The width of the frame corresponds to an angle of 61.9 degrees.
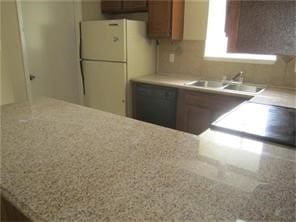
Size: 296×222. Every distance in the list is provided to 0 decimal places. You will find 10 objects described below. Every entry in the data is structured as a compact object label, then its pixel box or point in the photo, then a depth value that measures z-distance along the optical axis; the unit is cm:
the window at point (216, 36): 288
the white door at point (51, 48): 280
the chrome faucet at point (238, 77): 277
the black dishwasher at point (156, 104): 274
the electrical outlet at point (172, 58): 326
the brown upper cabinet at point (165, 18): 281
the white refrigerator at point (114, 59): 284
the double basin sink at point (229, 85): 262
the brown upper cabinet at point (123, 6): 301
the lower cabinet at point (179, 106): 244
